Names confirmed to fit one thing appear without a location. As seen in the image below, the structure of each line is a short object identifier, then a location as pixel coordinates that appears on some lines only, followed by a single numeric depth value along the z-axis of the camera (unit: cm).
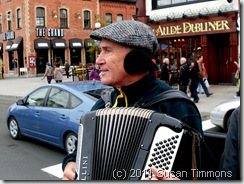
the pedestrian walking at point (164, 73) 1460
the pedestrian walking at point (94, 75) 1565
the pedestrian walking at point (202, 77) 1400
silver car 806
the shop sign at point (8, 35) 3628
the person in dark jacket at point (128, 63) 230
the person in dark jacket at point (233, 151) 193
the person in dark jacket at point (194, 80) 1277
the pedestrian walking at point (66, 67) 3147
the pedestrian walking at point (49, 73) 2042
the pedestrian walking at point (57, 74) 1883
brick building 3425
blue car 634
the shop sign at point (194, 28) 1664
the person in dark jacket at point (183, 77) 1262
